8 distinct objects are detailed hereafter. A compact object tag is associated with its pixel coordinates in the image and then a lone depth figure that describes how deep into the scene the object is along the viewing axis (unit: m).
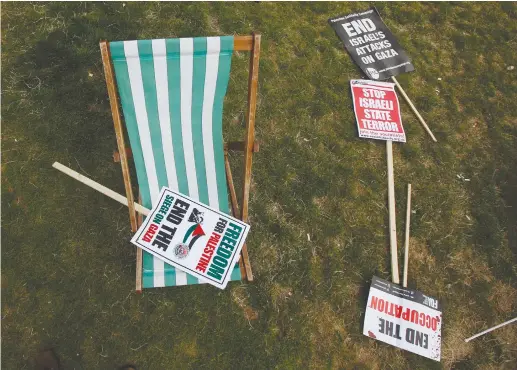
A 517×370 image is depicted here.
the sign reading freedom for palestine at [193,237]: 2.59
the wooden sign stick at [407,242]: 3.11
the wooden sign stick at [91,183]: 2.97
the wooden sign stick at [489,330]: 2.99
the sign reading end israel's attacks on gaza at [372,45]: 4.11
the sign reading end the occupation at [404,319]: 2.90
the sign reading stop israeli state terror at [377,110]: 3.73
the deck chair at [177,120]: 2.06
